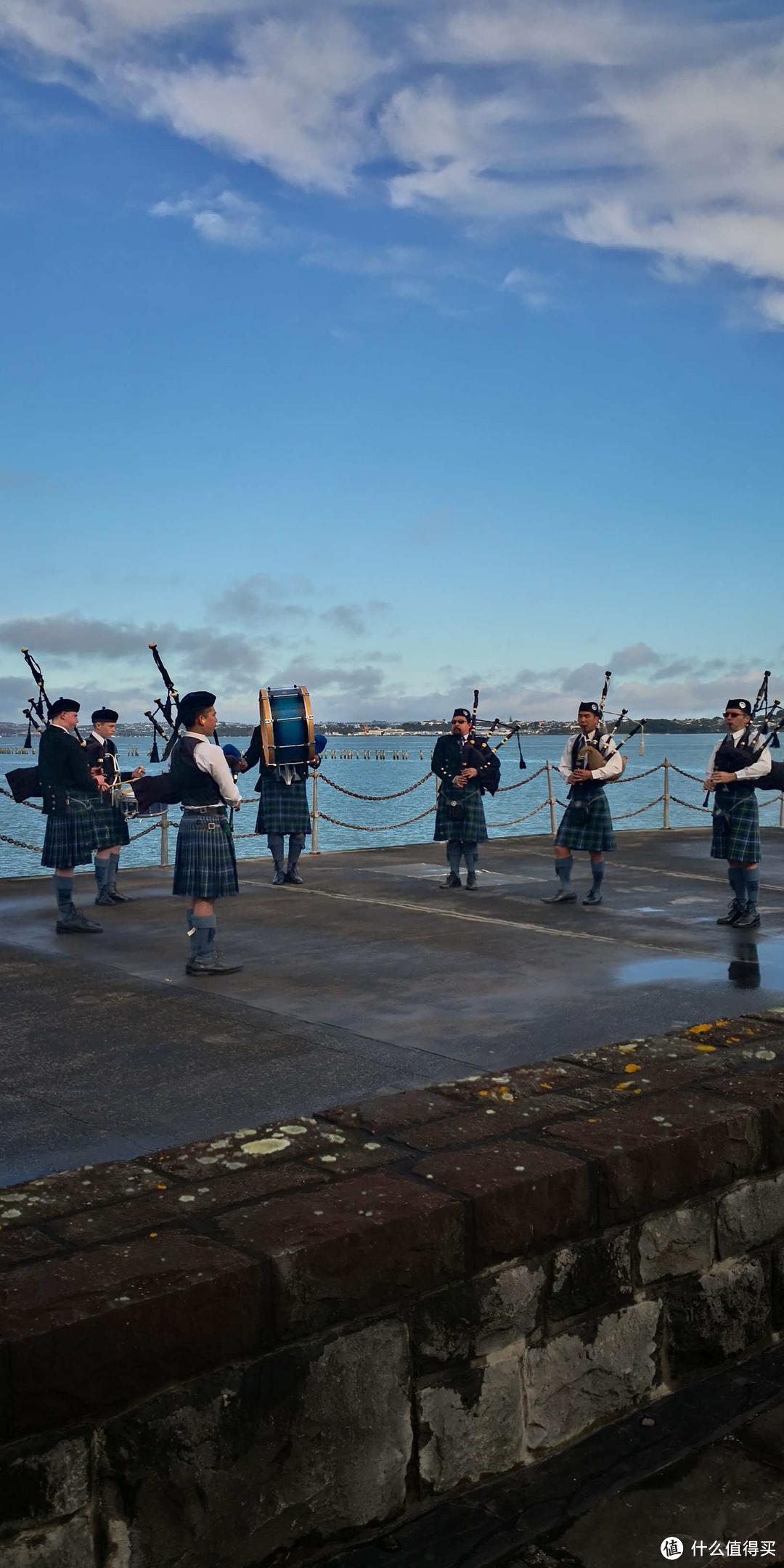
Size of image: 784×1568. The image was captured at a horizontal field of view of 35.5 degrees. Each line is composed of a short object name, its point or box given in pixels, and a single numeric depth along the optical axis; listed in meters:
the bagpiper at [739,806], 7.68
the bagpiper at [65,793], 7.84
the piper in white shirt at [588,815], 8.90
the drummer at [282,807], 9.77
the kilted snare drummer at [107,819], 8.70
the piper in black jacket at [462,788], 9.50
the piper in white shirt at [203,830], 6.24
